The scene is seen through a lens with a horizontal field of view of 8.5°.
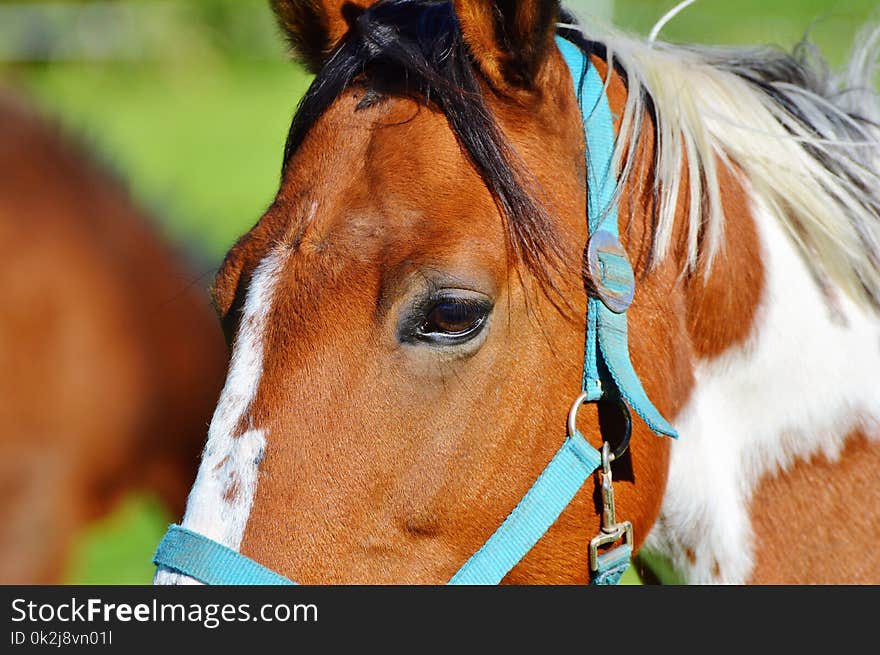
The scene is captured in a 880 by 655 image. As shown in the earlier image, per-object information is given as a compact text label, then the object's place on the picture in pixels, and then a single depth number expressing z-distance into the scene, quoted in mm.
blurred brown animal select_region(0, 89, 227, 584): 4626
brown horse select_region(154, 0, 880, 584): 3597
